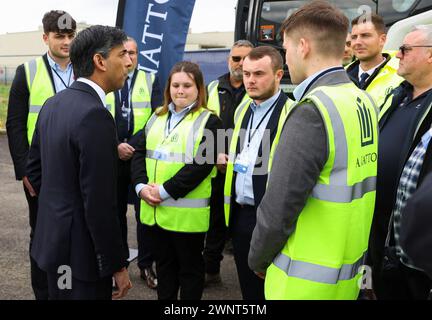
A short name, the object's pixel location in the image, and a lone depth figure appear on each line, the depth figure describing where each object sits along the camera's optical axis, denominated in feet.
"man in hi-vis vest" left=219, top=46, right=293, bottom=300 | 7.96
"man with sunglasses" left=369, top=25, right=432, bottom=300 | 6.64
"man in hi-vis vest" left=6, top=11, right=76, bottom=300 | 9.93
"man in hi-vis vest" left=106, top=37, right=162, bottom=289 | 11.43
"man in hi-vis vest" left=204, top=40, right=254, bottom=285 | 12.00
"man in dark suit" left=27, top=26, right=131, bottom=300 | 6.10
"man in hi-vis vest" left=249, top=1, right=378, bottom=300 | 5.07
